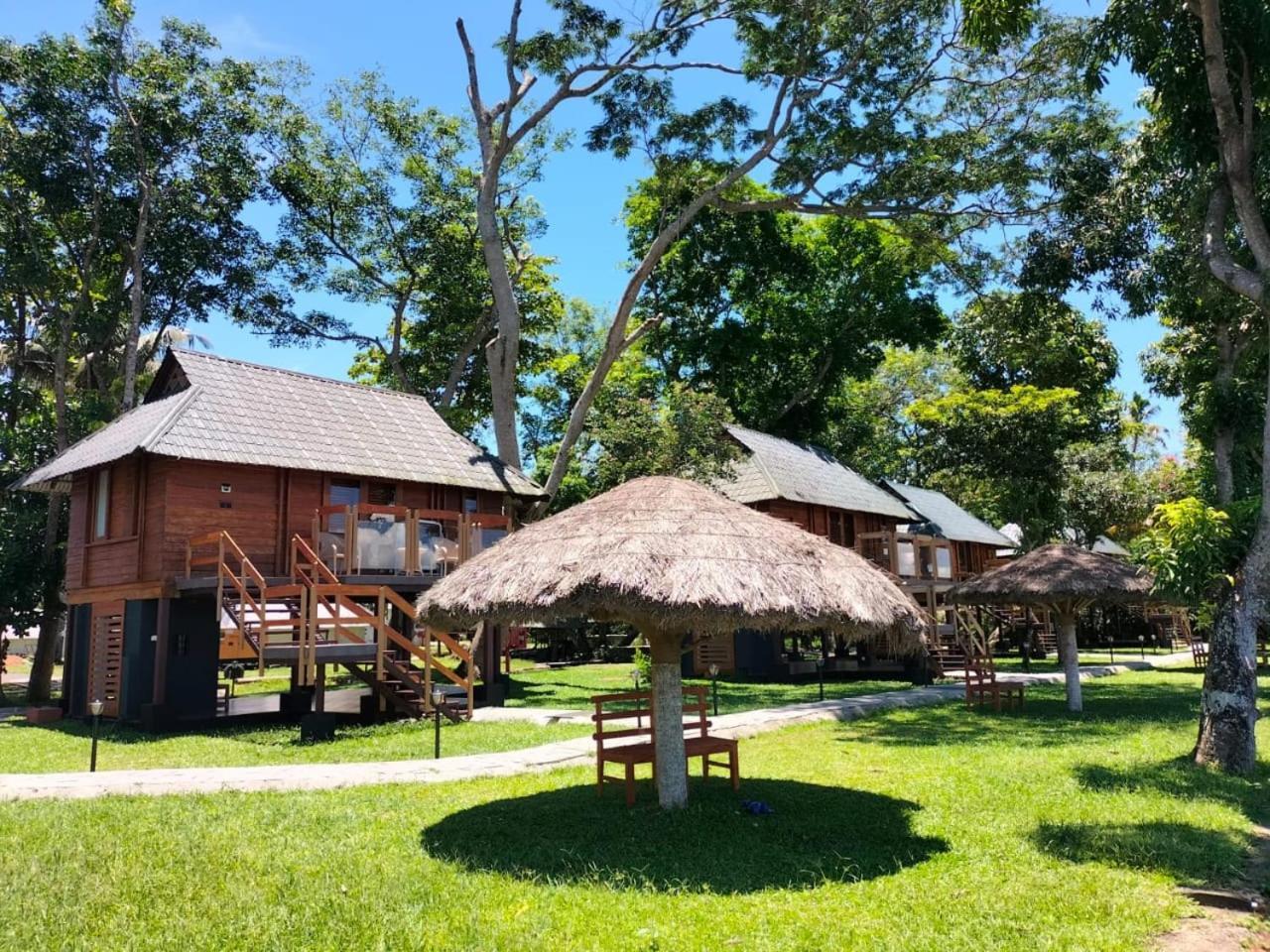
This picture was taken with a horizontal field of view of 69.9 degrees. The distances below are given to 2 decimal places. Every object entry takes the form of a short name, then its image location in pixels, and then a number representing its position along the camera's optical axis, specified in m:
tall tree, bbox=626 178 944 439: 36.69
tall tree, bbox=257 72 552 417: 30.97
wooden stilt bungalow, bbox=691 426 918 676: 27.06
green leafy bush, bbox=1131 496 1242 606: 10.65
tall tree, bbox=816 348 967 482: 45.94
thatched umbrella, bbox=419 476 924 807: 7.37
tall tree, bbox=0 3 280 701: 25.47
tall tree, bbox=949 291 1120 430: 23.17
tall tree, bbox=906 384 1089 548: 31.25
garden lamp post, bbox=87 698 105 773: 10.31
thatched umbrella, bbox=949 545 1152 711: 15.98
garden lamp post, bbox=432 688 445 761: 11.38
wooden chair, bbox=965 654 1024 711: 17.39
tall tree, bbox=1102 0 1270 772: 10.47
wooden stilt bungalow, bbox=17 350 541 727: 15.41
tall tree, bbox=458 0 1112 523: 22.73
